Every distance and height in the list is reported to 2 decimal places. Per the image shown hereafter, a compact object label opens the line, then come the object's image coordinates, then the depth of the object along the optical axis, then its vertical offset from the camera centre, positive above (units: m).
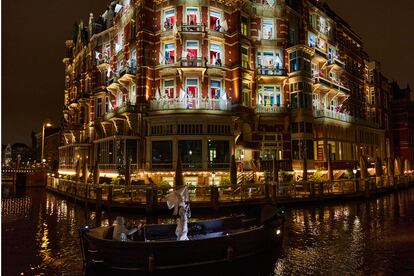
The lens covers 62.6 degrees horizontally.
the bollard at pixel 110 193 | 25.60 -2.18
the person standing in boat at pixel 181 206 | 13.48 -1.74
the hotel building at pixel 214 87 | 31.05 +8.11
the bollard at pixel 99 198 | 25.81 -2.56
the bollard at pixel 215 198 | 24.22 -2.55
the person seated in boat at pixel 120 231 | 12.91 -2.58
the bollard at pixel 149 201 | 23.80 -2.63
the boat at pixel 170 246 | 12.38 -3.18
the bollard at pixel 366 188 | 33.12 -2.85
